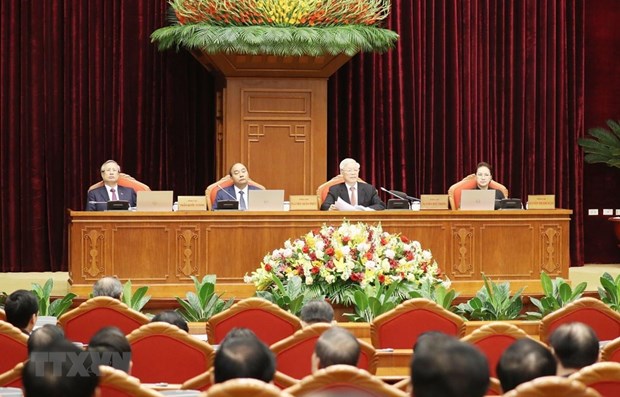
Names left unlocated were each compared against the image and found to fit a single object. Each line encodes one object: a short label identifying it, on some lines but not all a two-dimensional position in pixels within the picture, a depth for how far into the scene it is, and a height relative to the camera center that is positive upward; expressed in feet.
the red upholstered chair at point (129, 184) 61.58 +0.16
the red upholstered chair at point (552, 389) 17.07 -1.71
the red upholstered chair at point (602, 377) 19.54 -1.85
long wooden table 53.41 -1.47
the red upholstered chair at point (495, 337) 26.21 -1.95
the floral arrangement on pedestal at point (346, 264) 42.96 -1.65
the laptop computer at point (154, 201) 54.63 -0.33
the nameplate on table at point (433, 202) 56.74 -0.38
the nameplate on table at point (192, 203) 54.92 -0.39
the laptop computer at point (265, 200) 55.41 -0.31
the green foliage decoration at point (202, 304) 38.92 -2.25
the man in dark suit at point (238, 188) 60.21 +0.03
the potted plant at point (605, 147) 75.78 +1.60
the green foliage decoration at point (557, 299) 40.34 -2.26
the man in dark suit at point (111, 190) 60.46 -0.03
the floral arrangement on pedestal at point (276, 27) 61.53 +5.08
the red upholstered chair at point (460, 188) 61.78 +0.02
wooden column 66.92 +2.21
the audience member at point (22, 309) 29.64 -1.78
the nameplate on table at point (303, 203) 56.05 -0.40
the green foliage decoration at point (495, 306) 39.75 -2.35
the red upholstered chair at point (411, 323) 30.67 -2.07
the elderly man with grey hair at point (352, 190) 60.36 -0.04
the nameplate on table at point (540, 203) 57.67 -0.42
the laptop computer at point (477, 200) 57.42 -0.33
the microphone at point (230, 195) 60.08 -0.18
